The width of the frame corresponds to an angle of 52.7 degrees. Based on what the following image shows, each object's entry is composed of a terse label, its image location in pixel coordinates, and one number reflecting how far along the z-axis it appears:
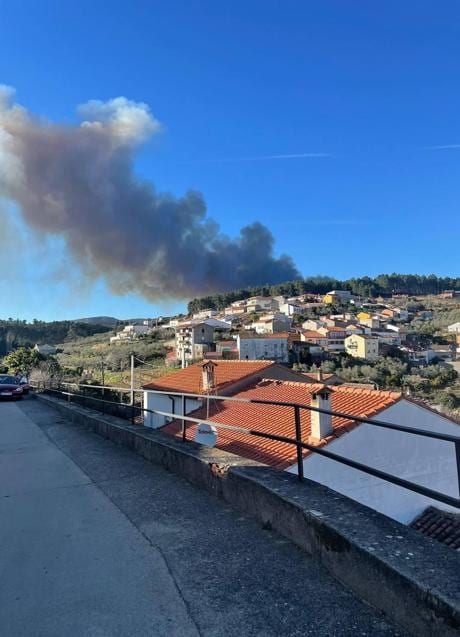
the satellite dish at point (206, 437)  11.23
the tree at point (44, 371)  23.20
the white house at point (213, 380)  22.06
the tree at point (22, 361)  42.44
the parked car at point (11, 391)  19.80
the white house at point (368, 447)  11.75
